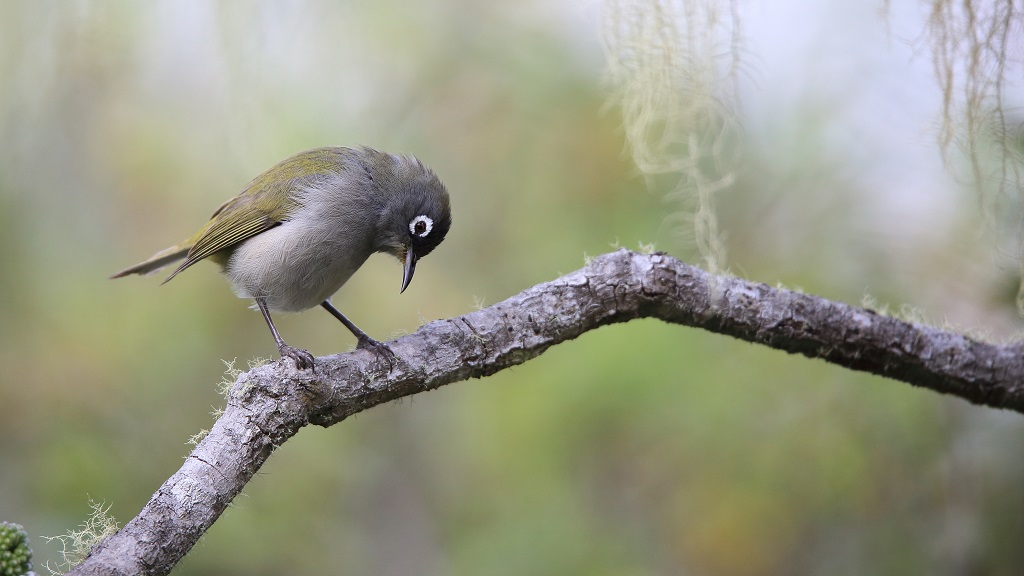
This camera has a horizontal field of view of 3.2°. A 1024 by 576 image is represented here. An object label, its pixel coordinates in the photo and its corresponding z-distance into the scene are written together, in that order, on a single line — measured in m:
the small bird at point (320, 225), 4.77
